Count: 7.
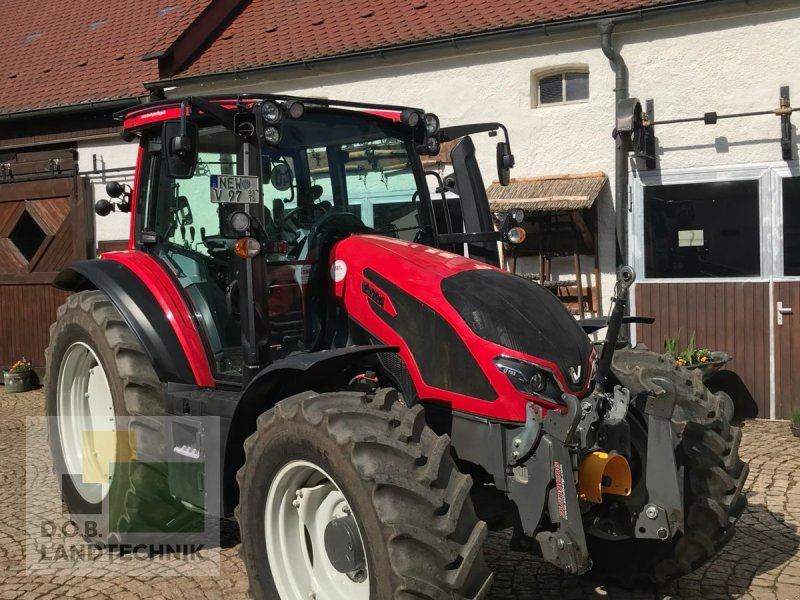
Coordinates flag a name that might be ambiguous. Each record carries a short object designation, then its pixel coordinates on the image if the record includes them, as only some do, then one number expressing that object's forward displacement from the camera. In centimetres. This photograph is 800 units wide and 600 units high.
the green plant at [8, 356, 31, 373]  1126
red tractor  318
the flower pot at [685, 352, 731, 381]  789
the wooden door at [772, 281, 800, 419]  829
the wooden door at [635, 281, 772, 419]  847
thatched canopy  880
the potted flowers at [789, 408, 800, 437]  755
